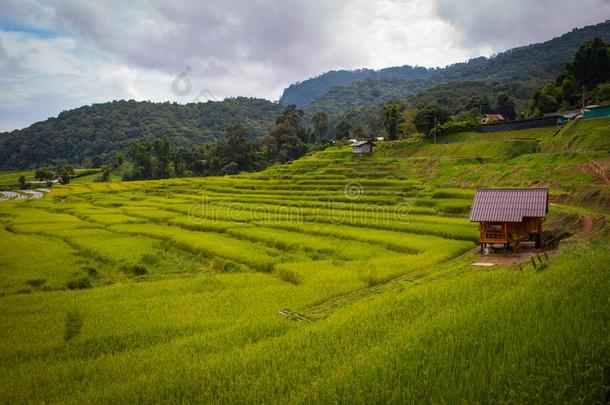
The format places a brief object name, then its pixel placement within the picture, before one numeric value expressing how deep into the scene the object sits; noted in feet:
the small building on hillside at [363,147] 190.06
